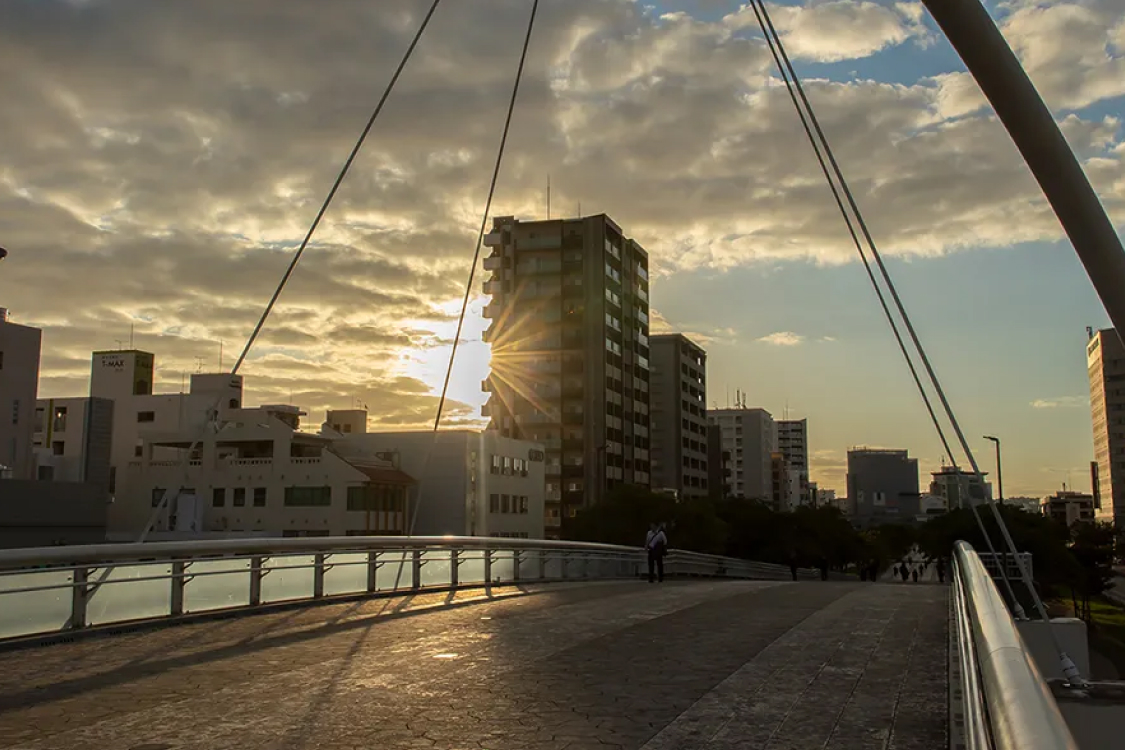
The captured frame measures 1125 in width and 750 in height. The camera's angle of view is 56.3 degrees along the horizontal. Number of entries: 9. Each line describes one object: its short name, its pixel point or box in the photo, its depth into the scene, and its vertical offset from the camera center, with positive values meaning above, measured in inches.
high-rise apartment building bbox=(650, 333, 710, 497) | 4795.8 +368.5
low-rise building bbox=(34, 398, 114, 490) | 2719.0 +97.3
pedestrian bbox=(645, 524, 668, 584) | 995.9 -48.5
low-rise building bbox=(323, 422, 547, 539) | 3023.1 +56.8
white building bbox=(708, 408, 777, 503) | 7081.7 +344.0
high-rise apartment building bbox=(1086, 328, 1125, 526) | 5600.4 +432.6
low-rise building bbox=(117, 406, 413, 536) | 2743.6 +21.0
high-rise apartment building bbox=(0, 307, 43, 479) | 2452.0 +235.9
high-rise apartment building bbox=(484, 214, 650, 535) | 3917.3 +556.8
